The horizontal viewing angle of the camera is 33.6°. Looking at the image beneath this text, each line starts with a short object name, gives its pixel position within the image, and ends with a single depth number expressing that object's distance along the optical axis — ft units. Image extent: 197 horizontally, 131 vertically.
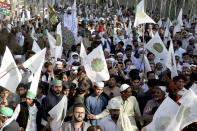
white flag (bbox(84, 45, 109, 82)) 19.58
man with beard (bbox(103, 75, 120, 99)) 19.17
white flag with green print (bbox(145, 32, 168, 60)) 24.91
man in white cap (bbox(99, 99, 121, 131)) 14.89
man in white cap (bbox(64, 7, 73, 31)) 38.70
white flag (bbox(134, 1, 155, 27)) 23.97
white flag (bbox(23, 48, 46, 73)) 17.51
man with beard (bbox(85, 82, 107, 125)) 16.81
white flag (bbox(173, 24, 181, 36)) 37.68
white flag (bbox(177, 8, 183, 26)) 39.84
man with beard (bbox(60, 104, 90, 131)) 13.67
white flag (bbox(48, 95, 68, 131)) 14.67
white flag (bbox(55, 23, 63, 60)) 24.05
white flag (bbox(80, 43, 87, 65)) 22.77
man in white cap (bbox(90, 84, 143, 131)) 15.78
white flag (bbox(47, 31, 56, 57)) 26.14
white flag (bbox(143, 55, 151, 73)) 23.34
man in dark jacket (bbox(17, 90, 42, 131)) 15.88
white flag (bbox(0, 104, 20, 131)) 13.13
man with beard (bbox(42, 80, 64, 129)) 16.41
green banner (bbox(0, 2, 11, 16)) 29.96
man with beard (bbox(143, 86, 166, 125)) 15.99
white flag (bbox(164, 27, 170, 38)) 34.01
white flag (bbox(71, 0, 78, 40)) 37.12
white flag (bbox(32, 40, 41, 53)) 25.27
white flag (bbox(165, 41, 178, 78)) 22.03
